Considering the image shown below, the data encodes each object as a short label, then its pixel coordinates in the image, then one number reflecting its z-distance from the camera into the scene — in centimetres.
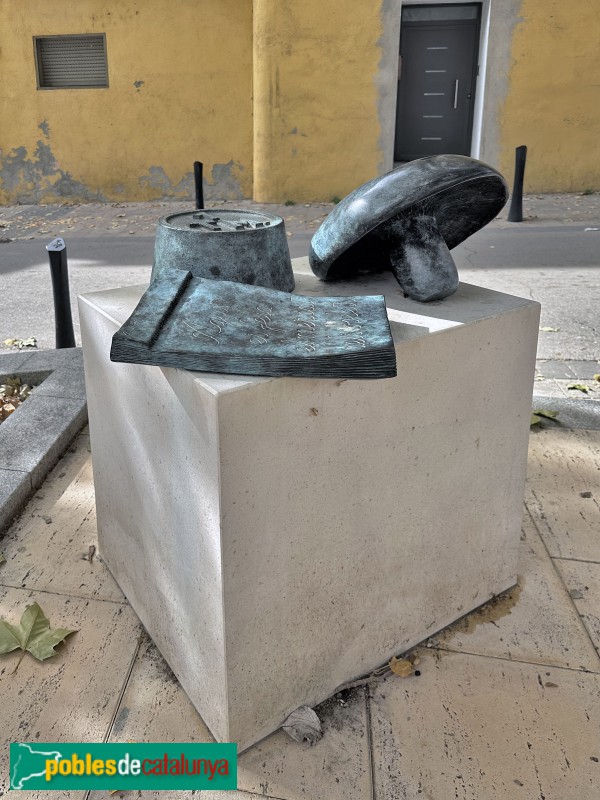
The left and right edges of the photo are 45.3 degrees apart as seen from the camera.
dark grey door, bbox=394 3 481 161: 1195
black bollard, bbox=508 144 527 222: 916
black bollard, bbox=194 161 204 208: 994
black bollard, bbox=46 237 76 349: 461
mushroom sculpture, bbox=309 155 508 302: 206
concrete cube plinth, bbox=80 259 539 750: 178
